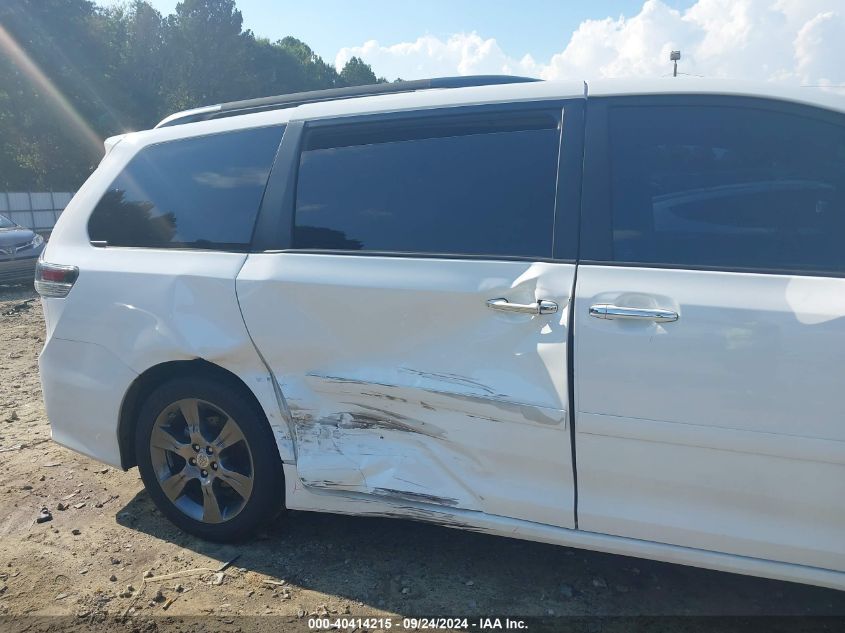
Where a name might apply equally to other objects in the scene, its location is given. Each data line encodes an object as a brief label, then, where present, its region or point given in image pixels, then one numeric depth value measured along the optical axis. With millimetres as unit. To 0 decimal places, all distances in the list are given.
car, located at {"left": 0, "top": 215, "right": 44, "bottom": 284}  11336
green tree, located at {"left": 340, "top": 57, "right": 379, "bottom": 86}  90250
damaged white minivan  2121
